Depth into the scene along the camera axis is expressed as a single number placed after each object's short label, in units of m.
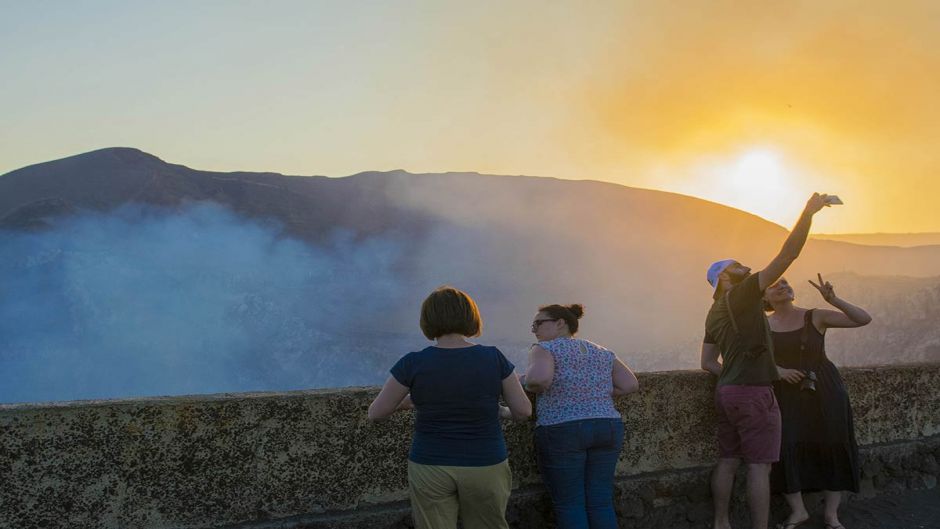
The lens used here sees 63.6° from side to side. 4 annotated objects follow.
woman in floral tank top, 3.34
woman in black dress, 4.38
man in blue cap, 3.88
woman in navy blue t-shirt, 2.77
